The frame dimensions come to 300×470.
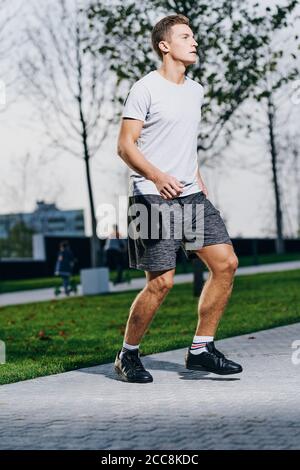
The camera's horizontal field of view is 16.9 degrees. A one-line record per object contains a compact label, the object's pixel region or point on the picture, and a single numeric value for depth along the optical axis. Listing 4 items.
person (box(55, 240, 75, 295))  24.80
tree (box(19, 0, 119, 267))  28.91
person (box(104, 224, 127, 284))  27.35
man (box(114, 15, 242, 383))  6.62
